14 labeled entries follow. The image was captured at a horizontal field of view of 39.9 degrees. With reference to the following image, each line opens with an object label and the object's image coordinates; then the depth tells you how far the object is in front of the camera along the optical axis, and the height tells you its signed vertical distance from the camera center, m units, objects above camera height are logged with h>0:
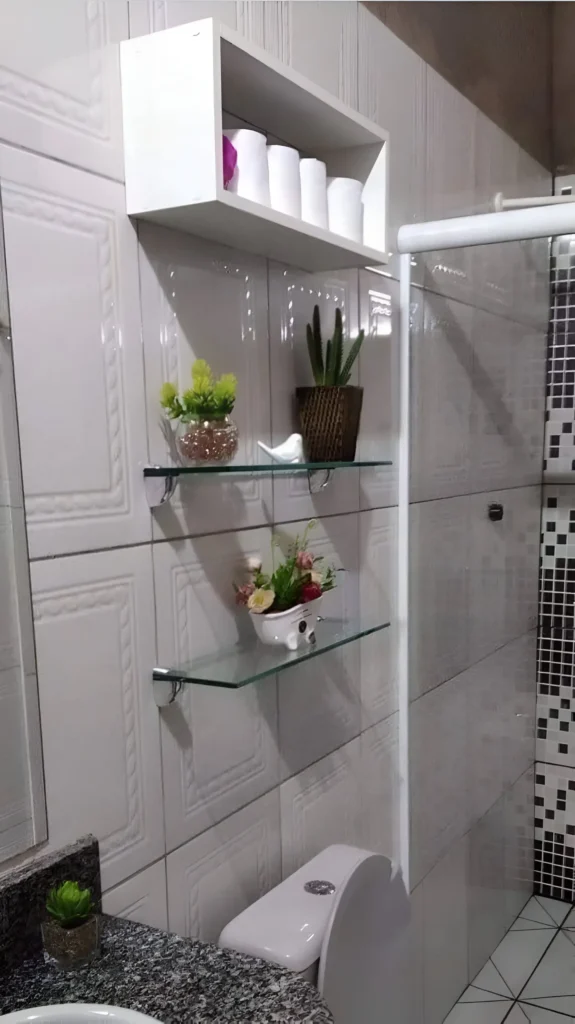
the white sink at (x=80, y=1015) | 0.74 -0.56
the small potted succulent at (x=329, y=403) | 1.26 +0.01
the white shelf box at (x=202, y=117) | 0.88 +0.34
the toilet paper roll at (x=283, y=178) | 1.05 +0.31
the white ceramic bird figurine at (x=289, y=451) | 1.18 -0.05
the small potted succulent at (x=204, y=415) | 0.98 +0.00
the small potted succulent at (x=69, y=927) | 0.82 -0.52
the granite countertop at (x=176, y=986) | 0.78 -0.58
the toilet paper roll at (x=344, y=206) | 1.18 +0.31
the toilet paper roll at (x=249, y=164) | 0.98 +0.31
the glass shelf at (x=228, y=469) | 0.99 -0.07
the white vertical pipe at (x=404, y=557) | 1.62 -0.31
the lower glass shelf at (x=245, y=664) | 1.01 -0.34
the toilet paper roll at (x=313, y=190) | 1.12 +0.31
